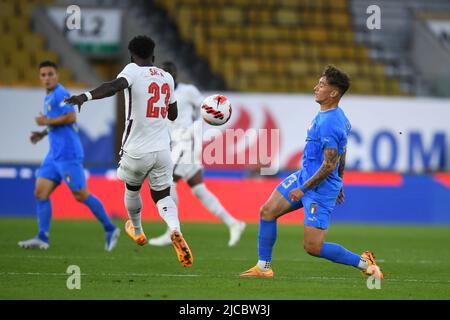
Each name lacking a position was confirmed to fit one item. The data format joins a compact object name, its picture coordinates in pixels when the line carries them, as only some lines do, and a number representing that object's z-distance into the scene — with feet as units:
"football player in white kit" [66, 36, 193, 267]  32.76
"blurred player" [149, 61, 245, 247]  47.37
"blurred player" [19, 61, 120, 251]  43.32
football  35.14
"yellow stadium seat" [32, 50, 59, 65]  77.42
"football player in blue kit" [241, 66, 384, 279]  31.14
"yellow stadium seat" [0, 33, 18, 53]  76.84
